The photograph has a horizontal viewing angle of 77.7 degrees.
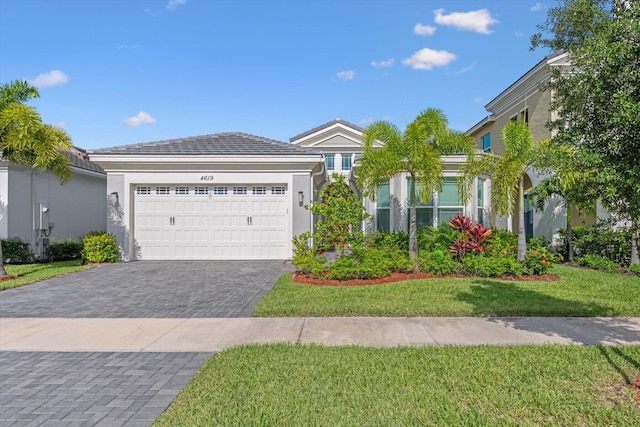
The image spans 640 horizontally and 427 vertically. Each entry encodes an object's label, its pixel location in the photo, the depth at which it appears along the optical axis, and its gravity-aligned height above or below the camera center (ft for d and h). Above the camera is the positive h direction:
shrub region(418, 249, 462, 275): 34.12 -4.52
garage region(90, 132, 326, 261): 47.34 +1.14
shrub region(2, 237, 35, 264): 45.29 -4.24
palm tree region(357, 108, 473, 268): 35.83 +5.77
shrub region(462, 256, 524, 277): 33.65 -4.73
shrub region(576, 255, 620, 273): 38.17 -5.22
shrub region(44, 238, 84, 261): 49.95 -4.55
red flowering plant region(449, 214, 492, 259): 36.37 -2.66
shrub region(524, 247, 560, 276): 34.42 -4.45
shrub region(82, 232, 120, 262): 44.80 -3.91
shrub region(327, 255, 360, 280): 32.24 -4.68
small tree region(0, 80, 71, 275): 34.58 +7.45
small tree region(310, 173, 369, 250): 35.32 -0.79
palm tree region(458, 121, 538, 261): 36.14 +4.18
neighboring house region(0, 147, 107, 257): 47.11 +1.52
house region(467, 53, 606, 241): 50.47 +14.40
